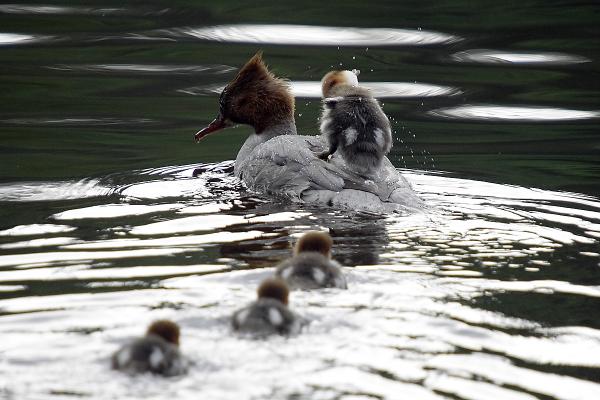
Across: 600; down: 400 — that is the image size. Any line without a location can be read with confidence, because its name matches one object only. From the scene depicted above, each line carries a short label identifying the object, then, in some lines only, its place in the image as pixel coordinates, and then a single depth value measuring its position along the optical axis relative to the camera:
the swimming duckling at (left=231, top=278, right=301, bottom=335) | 10.46
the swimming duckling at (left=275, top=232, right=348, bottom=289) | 11.89
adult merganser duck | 16.23
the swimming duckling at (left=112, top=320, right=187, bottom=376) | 9.55
